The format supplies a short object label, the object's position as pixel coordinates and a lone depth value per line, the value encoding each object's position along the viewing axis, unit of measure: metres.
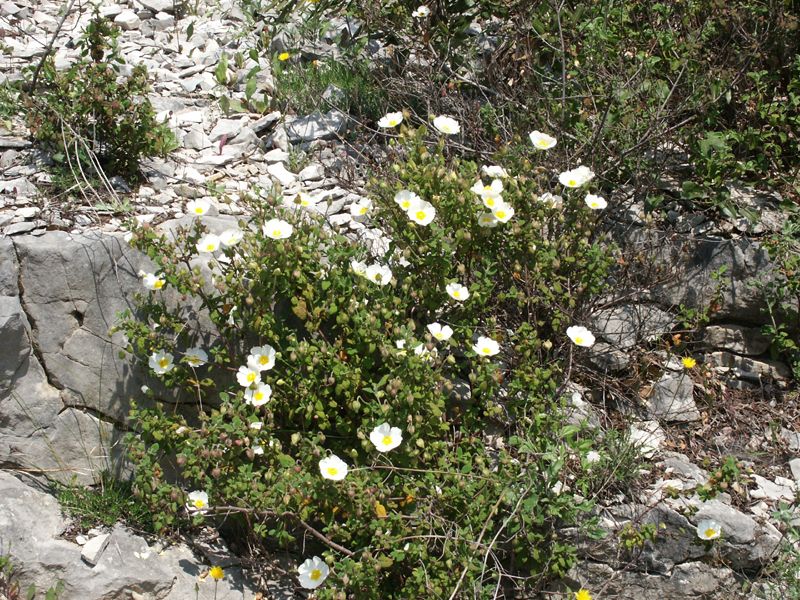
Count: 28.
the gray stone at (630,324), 4.00
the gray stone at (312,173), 4.41
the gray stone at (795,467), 3.69
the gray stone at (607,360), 3.97
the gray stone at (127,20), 5.20
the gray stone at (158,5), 5.36
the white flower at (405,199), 3.43
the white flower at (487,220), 3.46
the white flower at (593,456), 3.37
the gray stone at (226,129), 4.59
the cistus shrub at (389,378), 3.12
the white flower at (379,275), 3.41
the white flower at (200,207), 3.64
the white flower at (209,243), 3.37
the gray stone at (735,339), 4.17
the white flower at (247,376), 3.27
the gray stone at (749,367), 4.12
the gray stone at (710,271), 4.11
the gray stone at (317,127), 4.67
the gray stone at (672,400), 3.92
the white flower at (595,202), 3.63
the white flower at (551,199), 3.60
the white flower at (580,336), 3.49
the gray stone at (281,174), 4.36
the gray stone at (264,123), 4.67
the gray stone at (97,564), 3.29
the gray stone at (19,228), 3.67
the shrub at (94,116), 4.00
